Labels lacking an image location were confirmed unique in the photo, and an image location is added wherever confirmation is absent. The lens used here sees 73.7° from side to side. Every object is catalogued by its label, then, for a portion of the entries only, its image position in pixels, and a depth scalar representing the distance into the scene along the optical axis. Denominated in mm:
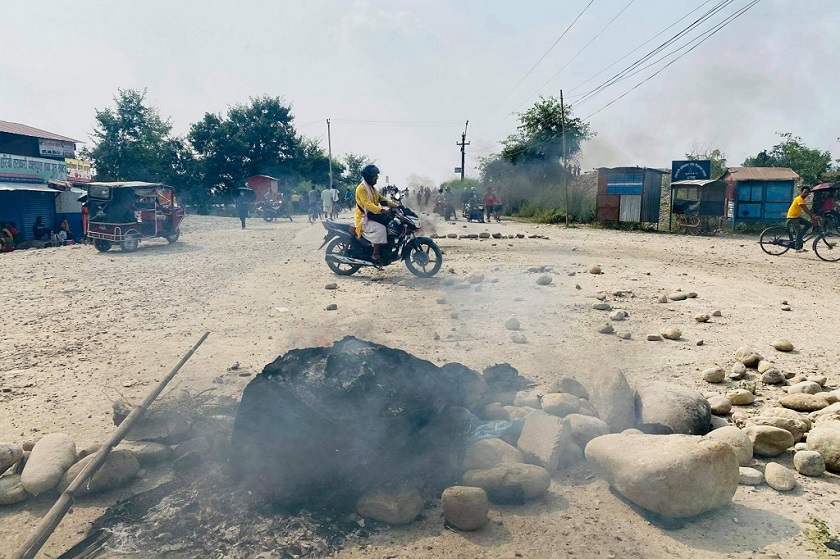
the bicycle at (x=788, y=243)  12687
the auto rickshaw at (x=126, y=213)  15016
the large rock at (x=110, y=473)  3006
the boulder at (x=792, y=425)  3604
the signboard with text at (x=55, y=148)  24000
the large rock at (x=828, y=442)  3213
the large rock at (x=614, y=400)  3633
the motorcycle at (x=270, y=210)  29875
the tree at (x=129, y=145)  39281
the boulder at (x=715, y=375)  4660
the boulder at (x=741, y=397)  4180
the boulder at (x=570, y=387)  4125
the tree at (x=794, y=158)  30247
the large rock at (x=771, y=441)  3428
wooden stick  2380
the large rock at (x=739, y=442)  3334
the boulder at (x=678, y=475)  2762
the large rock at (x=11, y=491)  2924
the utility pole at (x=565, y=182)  25273
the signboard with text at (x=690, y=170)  22531
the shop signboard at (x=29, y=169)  21781
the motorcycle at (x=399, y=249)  9578
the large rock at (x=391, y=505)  2771
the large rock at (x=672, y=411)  3559
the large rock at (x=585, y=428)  3428
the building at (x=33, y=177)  21531
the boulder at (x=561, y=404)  3785
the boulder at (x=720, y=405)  4035
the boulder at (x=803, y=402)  3990
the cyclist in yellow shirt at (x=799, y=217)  12938
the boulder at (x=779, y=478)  3061
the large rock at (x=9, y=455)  3119
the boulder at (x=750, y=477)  3135
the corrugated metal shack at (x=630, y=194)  23031
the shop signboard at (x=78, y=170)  27112
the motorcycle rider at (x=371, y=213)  9359
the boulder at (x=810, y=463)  3182
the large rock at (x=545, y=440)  3229
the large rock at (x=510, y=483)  2930
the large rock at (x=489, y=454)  3132
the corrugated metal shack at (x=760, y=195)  20109
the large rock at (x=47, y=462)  2973
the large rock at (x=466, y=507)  2713
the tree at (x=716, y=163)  28250
